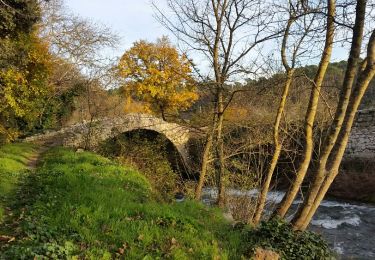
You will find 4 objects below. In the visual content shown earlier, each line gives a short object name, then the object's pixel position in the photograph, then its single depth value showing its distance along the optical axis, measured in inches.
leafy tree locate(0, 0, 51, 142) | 517.3
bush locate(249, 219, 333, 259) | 221.1
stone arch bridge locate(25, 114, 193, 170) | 681.0
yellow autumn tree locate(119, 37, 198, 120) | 1240.8
